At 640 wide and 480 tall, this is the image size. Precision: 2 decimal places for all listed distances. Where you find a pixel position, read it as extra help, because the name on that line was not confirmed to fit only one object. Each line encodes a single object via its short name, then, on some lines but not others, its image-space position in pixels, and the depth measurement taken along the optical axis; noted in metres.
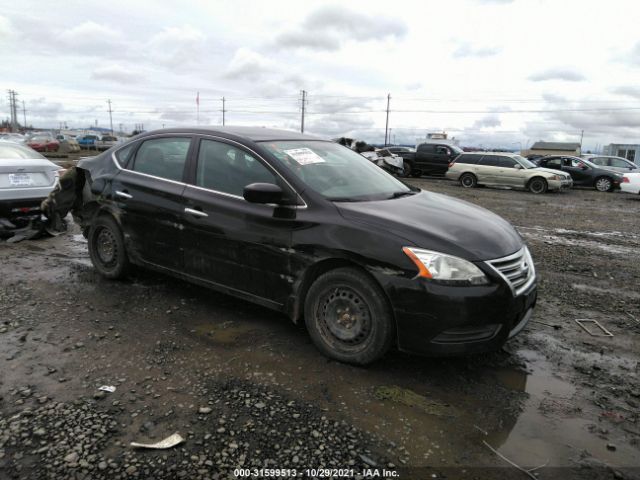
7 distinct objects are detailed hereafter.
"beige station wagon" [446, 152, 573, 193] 18.03
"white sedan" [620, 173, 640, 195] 16.17
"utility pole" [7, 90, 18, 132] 88.06
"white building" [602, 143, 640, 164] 48.88
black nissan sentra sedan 3.04
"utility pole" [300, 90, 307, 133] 73.50
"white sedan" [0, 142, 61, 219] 6.93
